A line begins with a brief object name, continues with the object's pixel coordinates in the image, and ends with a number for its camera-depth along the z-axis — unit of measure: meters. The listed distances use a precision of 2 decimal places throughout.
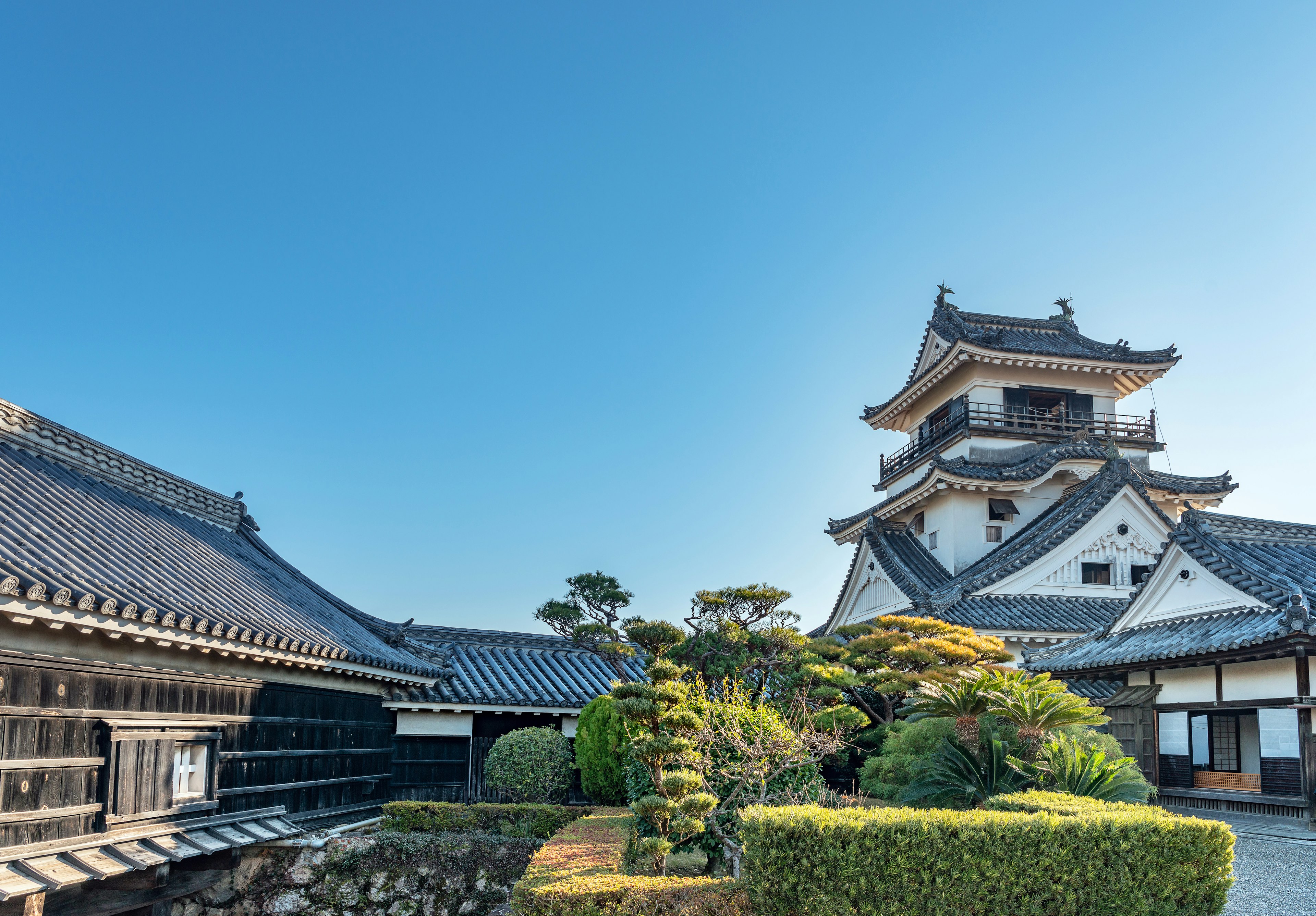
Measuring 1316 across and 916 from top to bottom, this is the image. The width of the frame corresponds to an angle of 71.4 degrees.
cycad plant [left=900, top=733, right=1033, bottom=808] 12.52
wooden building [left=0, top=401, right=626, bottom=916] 8.88
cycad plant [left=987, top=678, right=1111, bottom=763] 12.13
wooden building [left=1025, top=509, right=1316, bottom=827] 14.76
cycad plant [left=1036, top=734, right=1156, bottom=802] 11.83
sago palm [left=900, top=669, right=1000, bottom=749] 12.67
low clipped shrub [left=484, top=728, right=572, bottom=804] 17.28
